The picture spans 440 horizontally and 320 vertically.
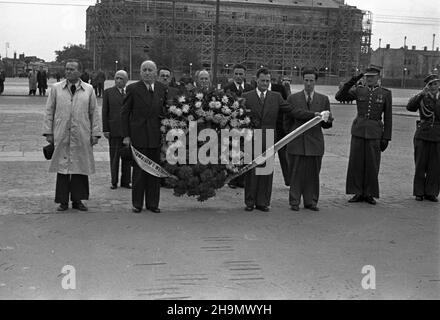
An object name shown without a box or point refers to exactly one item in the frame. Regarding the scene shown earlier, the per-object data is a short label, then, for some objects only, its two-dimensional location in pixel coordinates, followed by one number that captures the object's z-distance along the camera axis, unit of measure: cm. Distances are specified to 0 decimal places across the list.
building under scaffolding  8656
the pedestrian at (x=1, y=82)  3777
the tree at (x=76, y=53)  8910
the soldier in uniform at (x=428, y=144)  913
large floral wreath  767
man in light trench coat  779
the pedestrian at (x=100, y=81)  3803
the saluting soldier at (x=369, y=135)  877
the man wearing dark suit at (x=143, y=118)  772
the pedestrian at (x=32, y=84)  3809
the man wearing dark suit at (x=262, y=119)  814
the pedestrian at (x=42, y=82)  3838
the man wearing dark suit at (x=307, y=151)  831
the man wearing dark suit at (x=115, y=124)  963
